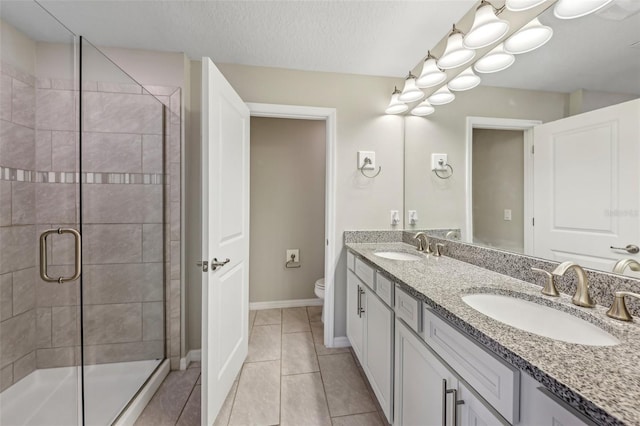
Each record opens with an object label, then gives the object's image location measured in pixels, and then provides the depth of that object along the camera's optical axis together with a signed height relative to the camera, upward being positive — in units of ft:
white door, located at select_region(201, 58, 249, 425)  4.33 -0.46
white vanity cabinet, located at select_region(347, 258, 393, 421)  4.13 -2.37
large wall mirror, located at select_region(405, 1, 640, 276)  2.62 +0.90
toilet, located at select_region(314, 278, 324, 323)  8.05 -2.54
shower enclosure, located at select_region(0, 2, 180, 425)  4.72 -0.25
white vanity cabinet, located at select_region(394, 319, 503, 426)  2.40 -2.04
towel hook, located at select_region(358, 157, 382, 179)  6.96 +1.36
